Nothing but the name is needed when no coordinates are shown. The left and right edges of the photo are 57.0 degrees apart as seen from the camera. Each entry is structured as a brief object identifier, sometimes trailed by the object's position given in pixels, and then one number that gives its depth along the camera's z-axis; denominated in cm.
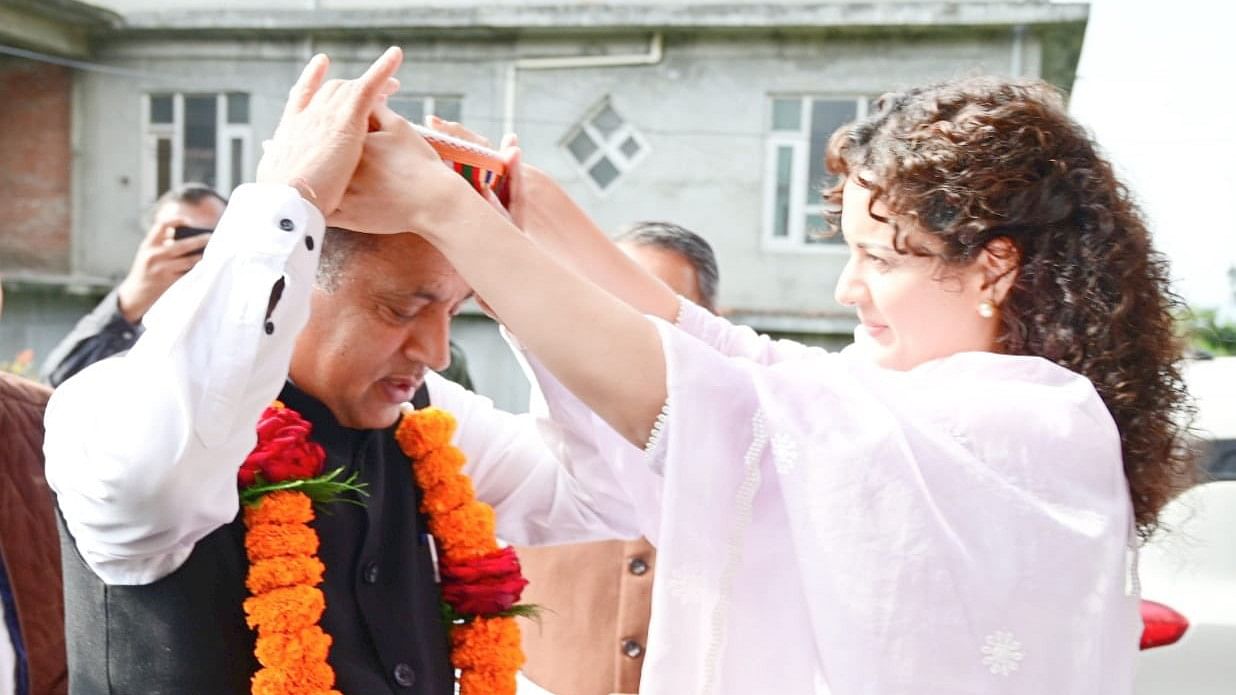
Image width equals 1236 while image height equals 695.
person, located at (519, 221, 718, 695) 257
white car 306
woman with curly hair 138
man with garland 137
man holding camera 411
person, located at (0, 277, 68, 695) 200
